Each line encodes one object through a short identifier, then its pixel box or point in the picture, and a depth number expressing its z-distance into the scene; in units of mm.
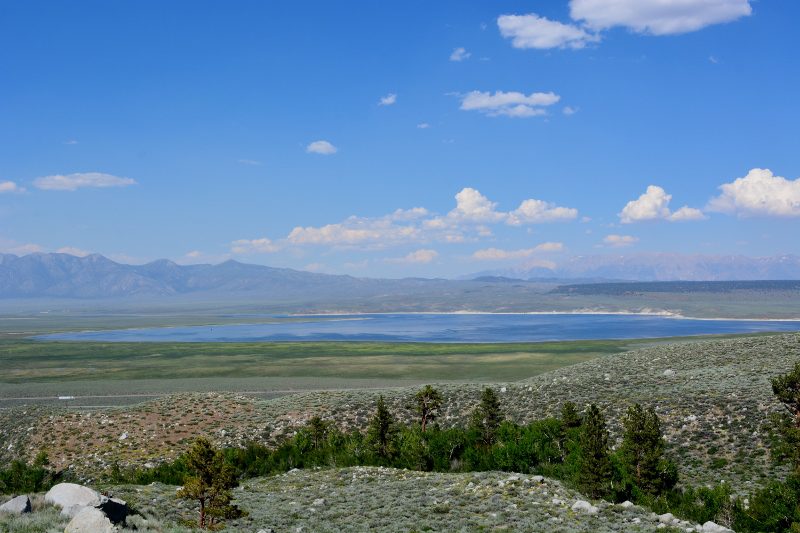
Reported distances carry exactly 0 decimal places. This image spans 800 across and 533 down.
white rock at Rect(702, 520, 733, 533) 19453
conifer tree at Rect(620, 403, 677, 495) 26672
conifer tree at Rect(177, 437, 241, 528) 20375
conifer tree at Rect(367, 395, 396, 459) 35094
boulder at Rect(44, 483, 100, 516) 17047
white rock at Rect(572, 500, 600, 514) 21828
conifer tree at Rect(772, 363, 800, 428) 27141
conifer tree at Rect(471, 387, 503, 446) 37281
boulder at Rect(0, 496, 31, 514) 16438
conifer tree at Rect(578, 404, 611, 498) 25109
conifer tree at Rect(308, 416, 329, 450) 39000
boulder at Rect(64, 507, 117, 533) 14781
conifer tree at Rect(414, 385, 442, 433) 40719
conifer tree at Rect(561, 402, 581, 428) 35031
